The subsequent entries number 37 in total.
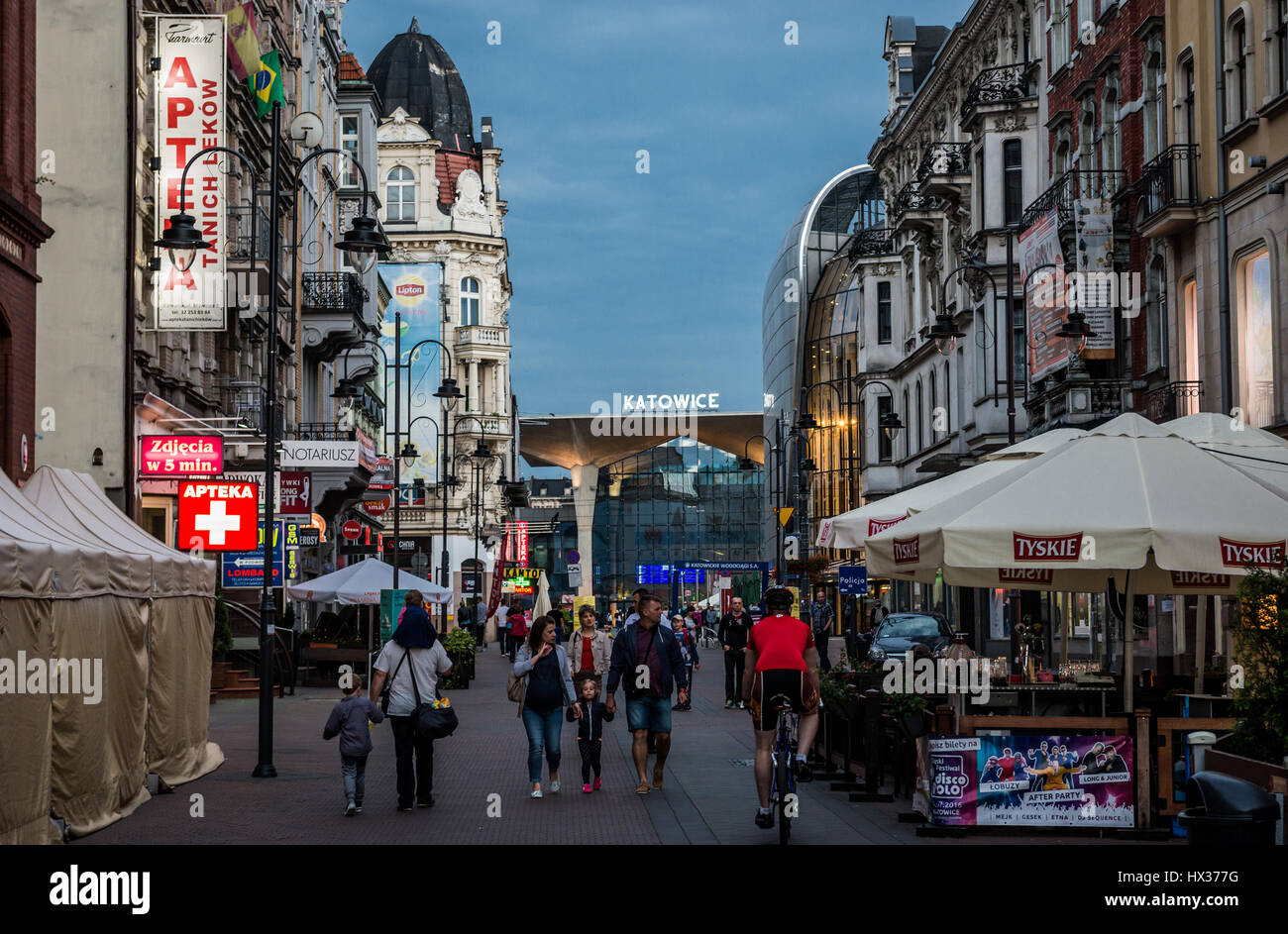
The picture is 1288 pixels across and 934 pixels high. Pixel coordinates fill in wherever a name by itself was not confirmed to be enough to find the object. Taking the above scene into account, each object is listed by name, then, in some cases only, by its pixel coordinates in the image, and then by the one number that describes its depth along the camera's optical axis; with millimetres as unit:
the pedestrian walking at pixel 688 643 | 41469
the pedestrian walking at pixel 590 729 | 17453
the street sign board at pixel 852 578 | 42281
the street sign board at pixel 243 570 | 32031
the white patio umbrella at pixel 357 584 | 37594
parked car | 31922
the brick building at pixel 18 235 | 19203
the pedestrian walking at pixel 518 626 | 41688
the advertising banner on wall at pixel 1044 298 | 35969
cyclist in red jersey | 13703
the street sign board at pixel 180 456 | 27125
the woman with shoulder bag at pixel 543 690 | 16594
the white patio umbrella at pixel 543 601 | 50469
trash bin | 8477
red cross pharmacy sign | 24859
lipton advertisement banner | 82562
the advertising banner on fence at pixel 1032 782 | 13273
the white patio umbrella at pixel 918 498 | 17797
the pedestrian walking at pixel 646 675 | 16797
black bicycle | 12719
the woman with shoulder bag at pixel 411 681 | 15797
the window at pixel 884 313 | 63000
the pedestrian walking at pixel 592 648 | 19922
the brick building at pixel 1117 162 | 32625
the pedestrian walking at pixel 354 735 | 15125
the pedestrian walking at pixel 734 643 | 29672
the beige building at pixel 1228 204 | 26266
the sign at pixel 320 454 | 35812
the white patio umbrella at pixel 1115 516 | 13000
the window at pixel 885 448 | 65125
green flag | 28367
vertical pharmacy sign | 29562
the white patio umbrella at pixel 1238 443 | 15133
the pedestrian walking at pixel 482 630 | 68188
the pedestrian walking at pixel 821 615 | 40884
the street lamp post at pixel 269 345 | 18422
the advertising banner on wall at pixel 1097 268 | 33969
